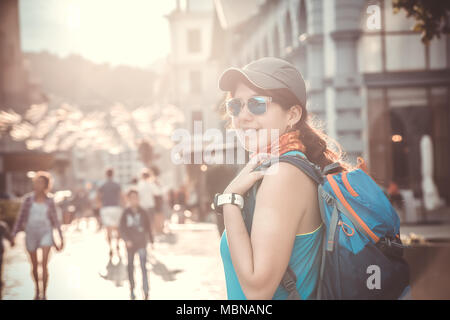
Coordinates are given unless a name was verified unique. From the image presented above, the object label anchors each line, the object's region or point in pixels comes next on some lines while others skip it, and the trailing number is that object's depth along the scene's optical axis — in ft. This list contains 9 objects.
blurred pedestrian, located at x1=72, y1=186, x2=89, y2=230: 77.85
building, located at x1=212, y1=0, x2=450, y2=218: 47.39
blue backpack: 5.44
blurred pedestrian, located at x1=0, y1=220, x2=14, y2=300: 22.78
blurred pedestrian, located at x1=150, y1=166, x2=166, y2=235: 46.01
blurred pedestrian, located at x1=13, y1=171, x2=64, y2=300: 24.61
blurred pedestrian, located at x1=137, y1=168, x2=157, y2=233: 39.78
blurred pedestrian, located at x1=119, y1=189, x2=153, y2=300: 24.45
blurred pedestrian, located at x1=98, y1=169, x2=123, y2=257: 37.40
